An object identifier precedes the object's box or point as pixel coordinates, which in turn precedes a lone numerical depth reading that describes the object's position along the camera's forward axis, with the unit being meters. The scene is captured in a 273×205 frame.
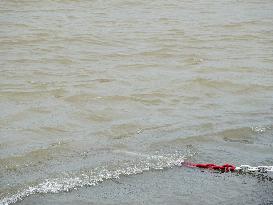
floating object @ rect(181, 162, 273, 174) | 7.69
